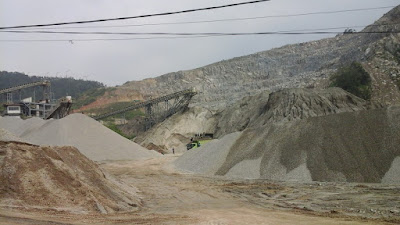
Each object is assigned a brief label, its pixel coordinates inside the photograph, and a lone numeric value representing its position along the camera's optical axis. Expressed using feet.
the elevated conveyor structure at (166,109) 215.04
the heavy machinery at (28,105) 248.32
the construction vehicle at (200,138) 151.84
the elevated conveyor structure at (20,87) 235.40
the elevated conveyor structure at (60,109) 188.24
